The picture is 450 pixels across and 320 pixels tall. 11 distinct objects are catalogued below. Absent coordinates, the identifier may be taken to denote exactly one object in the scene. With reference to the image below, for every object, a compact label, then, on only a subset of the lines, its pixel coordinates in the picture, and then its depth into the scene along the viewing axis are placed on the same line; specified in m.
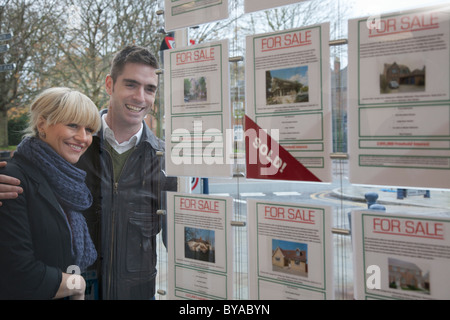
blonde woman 2.43
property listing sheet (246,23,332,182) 1.95
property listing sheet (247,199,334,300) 1.97
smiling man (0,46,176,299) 2.46
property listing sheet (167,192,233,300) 2.26
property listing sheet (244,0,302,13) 2.03
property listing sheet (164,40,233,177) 2.22
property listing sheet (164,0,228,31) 2.24
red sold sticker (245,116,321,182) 2.03
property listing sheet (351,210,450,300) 1.73
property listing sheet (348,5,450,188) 1.70
